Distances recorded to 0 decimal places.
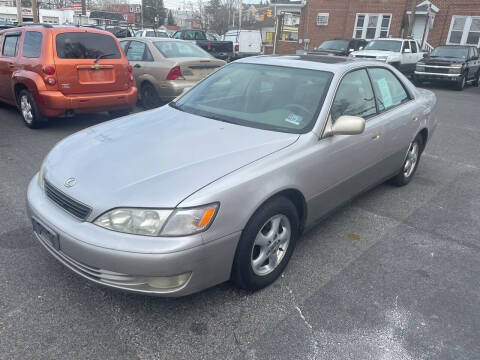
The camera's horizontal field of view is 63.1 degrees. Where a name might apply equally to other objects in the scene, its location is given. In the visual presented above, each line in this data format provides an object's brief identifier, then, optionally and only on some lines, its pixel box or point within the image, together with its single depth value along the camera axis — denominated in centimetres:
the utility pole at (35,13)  2768
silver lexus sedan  218
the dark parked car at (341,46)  1837
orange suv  607
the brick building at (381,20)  2292
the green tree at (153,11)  6445
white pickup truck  1559
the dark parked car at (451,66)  1472
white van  2353
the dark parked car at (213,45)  1825
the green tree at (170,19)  7109
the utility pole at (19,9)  2709
